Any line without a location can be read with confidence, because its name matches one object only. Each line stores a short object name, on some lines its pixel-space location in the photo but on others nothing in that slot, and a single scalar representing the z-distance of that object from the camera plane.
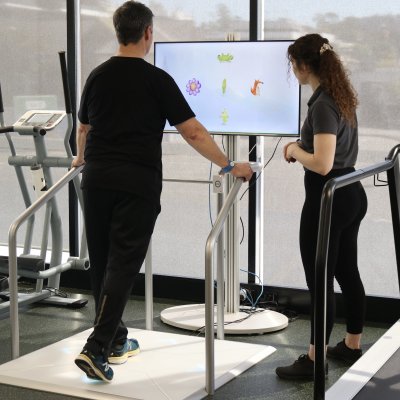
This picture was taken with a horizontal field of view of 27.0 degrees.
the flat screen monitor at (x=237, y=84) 4.57
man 3.68
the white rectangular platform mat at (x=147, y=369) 3.79
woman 3.63
